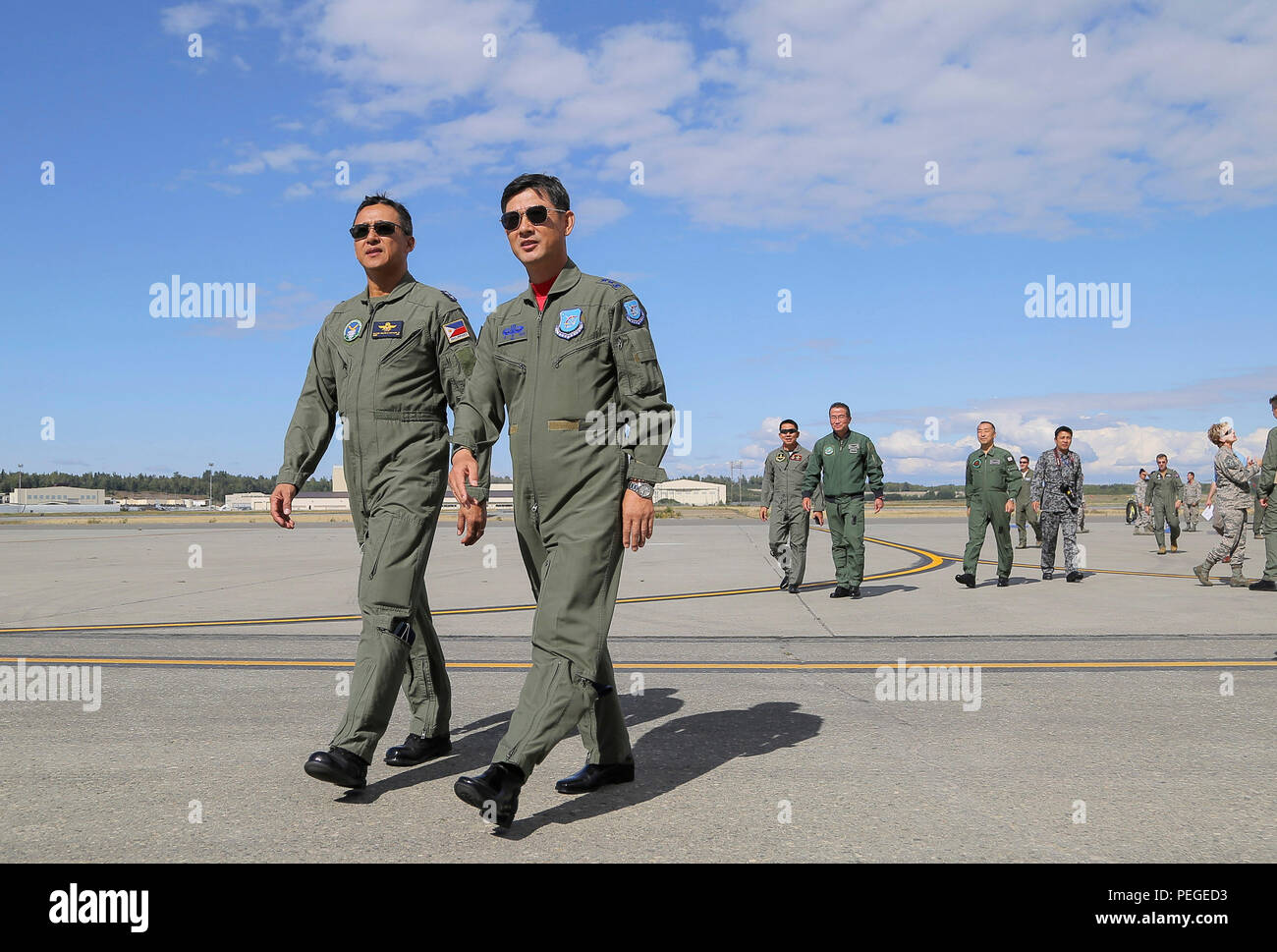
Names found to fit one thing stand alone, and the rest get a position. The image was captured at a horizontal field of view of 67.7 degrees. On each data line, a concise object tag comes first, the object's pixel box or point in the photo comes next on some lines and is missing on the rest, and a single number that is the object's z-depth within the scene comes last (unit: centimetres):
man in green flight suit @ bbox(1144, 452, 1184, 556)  1858
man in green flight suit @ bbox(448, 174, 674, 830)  331
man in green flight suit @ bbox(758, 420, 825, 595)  1130
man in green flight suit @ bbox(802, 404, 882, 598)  1071
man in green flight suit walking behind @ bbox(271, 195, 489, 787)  369
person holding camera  1288
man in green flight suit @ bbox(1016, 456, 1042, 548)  1970
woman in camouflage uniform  1169
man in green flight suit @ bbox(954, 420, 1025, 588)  1197
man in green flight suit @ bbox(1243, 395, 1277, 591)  1120
